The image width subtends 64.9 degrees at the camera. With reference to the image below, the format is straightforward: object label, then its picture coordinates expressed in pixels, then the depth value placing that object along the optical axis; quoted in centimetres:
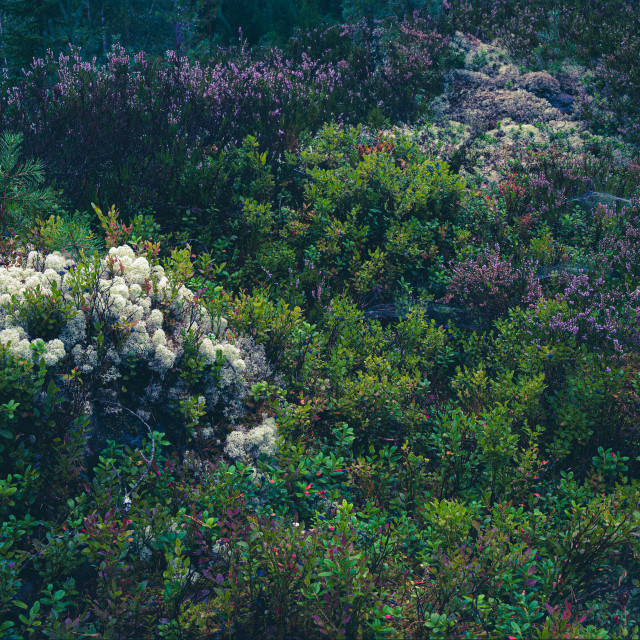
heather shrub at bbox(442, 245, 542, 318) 558
